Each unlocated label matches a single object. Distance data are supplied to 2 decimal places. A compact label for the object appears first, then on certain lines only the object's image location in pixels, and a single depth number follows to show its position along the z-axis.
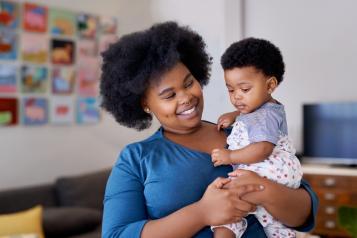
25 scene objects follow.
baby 1.11
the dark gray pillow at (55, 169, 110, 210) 3.31
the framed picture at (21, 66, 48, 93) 3.45
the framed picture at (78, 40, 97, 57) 3.84
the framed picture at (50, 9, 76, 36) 3.62
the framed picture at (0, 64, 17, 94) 3.30
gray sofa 2.88
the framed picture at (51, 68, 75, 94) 3.65
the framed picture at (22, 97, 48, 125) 3.46
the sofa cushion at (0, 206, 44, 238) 2.60
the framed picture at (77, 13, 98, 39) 3.82
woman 1.00
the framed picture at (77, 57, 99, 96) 3.84
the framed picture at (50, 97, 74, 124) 3.65
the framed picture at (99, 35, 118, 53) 4.01
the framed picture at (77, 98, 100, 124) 3.84
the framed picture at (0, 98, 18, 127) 3.30
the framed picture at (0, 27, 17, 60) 3.29
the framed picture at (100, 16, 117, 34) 4.01
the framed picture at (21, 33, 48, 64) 3.44
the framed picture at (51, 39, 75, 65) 3.63
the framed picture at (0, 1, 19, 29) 3.29
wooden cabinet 3.73
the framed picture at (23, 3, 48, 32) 3.44
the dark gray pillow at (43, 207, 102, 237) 2.81
